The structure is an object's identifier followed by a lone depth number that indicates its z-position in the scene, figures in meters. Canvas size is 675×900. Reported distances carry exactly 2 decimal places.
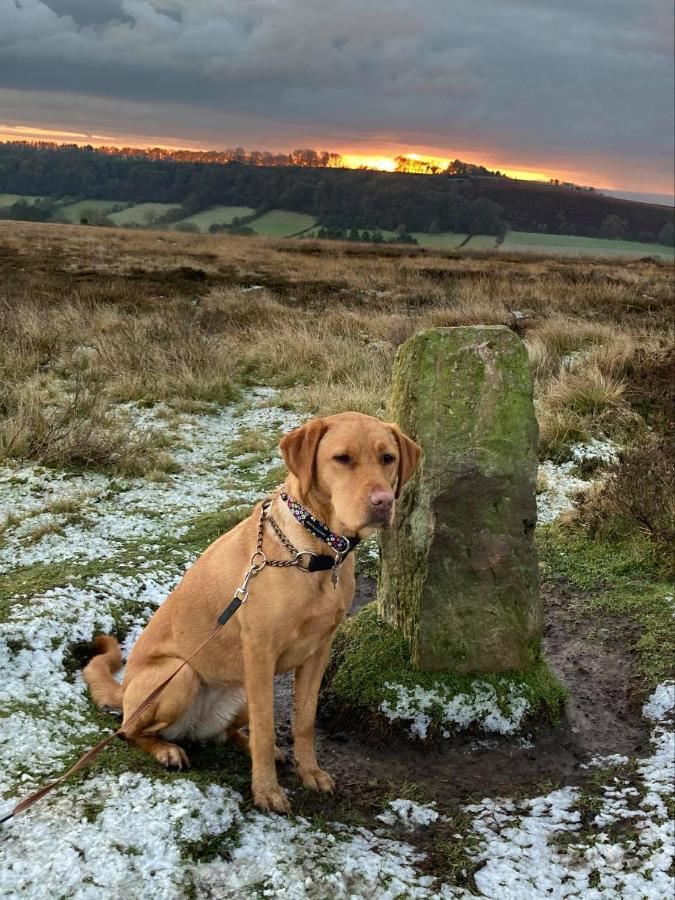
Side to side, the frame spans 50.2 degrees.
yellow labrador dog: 2.83
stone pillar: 3.98
